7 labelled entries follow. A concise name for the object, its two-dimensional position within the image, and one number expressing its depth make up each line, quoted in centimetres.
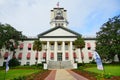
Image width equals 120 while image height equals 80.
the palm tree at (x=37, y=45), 2012
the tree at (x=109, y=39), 2048
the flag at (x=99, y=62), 597
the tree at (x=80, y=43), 2036
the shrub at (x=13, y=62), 2204
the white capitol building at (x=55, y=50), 2320
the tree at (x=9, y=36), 2127
